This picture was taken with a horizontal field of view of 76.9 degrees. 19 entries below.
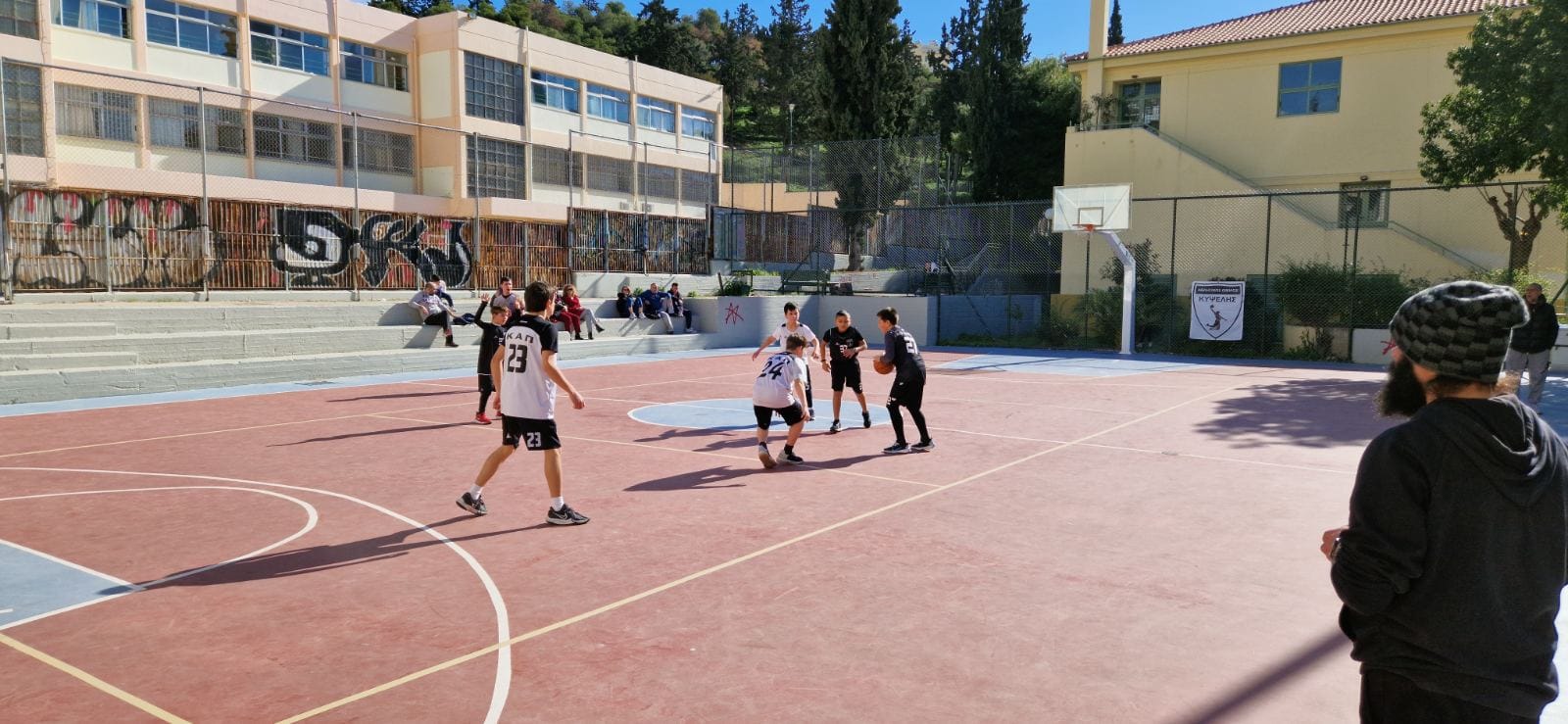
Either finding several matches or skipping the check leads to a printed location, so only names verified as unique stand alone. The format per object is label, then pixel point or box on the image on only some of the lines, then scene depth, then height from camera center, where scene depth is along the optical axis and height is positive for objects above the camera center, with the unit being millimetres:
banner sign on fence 23875 -455
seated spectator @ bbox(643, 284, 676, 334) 26625 -569
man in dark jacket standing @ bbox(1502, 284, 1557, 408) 12734 -571
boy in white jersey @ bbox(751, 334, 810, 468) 9914 -1107
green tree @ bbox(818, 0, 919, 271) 38438 +8443
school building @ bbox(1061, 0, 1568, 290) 26172 +4830
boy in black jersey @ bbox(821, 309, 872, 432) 11930 -760
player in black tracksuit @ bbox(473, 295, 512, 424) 12156 -764
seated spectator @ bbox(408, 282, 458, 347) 21188 -551
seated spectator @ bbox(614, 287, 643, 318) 26266 -515
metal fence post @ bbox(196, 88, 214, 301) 19672 +1032
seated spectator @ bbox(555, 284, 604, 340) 23875 -509
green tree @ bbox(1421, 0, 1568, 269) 18062 +3726
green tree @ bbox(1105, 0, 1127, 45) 60094 +15817
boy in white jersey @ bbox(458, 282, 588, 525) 7461 -809
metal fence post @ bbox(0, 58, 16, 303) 16766 +948
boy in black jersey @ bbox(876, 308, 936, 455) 10609 -961
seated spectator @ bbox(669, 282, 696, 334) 27266 -495
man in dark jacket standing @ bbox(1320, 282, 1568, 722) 2139 -515
